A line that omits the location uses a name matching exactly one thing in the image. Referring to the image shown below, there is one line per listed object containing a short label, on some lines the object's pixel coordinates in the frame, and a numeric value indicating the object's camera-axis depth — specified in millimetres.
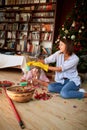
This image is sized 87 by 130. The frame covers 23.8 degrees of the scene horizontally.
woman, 3214
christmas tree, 4781
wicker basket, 2807
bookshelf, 6152
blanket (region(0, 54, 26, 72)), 4977
